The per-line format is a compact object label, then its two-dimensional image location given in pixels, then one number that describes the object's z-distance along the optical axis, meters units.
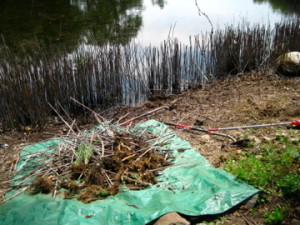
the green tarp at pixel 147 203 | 2.12
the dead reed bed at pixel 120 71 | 3.82
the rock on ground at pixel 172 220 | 2.01
